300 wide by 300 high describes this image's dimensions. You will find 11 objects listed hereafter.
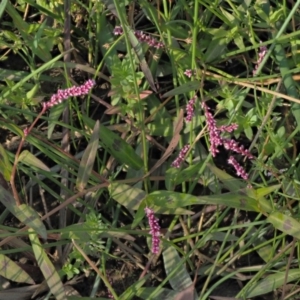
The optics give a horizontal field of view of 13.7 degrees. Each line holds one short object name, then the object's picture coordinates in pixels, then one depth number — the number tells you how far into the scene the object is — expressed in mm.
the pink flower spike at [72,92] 746
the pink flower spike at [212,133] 756
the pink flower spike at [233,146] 753
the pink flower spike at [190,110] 783
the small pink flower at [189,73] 811
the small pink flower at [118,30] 802
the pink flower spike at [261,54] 802
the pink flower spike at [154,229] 768
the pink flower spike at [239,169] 760
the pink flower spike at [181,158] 787
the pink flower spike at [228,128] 766
